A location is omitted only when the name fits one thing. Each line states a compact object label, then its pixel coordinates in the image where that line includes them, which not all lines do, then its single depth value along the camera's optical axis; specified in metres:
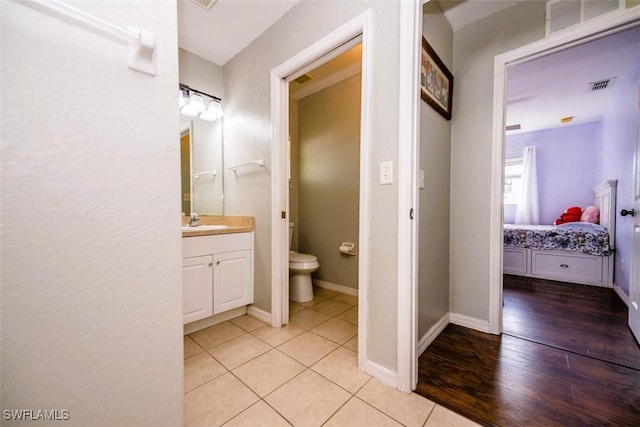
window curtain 4.76
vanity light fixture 2.10
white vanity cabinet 1.70
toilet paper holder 2.62
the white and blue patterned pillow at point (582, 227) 3.12
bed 2.92
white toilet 2.38
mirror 2.27
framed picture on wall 1.52
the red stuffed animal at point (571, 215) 3.97
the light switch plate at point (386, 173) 1.24
